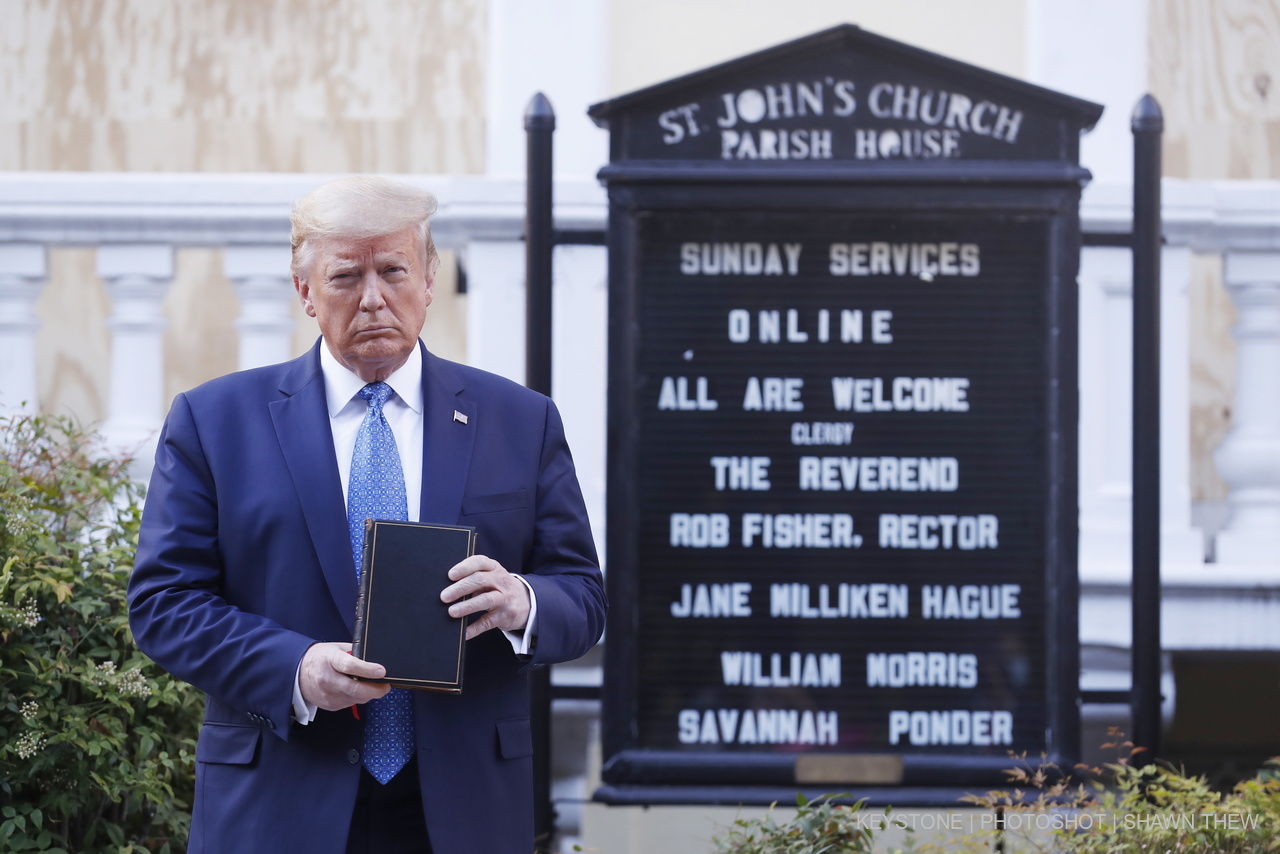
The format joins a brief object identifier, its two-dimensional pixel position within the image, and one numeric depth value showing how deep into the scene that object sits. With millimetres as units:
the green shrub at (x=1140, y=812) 5934
